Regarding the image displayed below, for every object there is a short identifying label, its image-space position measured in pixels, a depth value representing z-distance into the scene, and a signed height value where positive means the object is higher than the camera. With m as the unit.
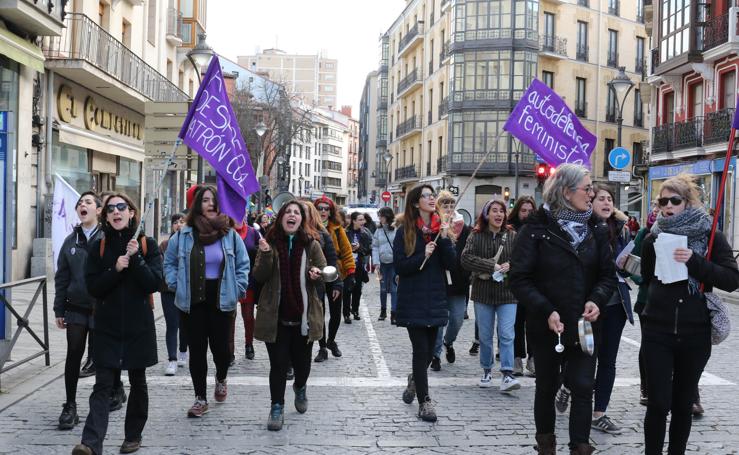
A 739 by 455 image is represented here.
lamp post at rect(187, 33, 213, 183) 18.22 +3.80
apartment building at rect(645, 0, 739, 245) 26.27 +5.15
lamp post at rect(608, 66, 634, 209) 23.14 +4.22
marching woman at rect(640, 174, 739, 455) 4.71 -0.53
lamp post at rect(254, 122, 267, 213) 35.47 +4.05
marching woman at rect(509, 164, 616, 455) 4.69 -0.29
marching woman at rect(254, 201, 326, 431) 6.10 -0.54
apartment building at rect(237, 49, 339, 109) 142.00 +27.98
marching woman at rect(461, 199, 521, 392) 7.37 -0.54
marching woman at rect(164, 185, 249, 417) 6.27 -0.44
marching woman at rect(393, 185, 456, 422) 6.40 -0.40
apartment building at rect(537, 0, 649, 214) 47.72 +10.32
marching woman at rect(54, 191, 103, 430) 5.95 -0.59
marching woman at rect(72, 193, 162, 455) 5.13 -0.58
